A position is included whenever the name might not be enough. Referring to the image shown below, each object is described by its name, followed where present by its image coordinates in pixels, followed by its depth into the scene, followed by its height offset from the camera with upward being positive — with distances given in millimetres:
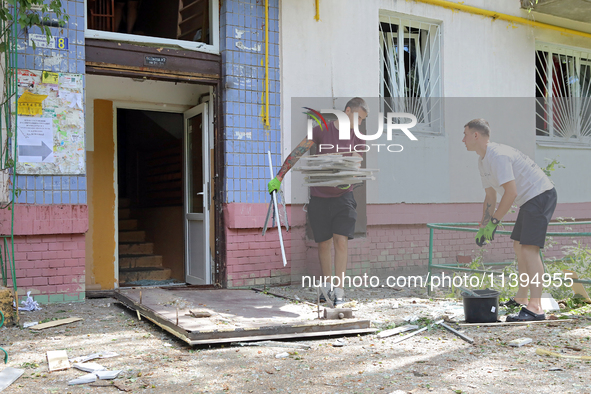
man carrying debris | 5465 -137
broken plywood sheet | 4039 -973
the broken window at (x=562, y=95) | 9086 +1577
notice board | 5336 +726
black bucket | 4622 -942
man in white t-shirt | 4762 -84
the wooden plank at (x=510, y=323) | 4594 -1071
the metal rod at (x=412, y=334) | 4238 -1087
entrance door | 6742 +20
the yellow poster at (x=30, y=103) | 5332 +908
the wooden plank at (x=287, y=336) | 3918 -1029
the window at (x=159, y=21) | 6328 +2418
